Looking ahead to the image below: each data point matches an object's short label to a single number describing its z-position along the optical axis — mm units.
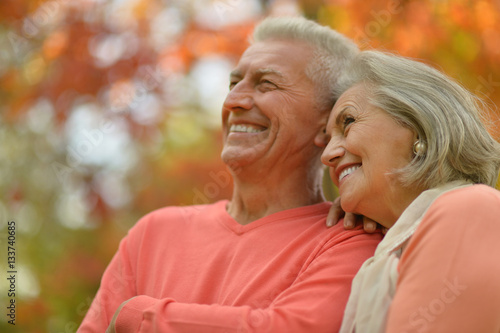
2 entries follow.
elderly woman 1753
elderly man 1906
